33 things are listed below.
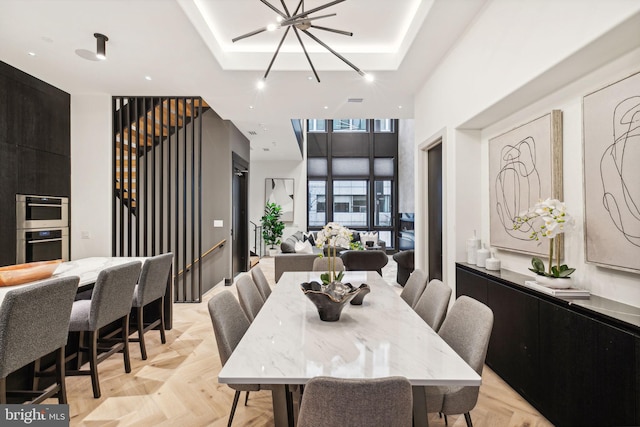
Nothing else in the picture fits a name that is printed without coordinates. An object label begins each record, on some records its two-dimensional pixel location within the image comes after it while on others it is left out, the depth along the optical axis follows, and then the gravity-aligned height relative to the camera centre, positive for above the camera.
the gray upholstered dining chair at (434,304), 1.88 -0.57
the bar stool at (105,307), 2.22 -0.70
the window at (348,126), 9.96 +2.89
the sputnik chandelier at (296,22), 1.91 +1.23
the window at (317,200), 9.98 +0.51
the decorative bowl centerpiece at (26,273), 1.98 -0.38
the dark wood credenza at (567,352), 1.39 -0.75
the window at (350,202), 9.89 +0.44
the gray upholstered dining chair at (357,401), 0.91 -0.55
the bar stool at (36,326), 1.52 -0.59
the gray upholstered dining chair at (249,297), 2.06 -0.57
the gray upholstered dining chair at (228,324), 1.55 -0.59
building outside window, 9.86 +1.36
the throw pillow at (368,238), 7.50 -0.55
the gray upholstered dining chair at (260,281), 2.64 -0.56
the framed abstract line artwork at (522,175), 2.09 +0.31
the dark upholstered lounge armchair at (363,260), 5.21 -0.75
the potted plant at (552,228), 1.83 -0.08
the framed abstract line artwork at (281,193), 9.69 +0.71
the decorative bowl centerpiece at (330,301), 1.64 -0.45
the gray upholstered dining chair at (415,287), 2.38 -0.57
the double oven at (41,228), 3.43 -0.14
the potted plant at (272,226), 9.05 -0.30
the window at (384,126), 9.95 +2.87
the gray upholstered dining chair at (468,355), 1.43 -0.67
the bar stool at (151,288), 2.83 -0.70
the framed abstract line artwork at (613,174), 1.53 +0.22
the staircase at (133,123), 4.38 +1.35
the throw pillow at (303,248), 5.62 -0.59
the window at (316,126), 9.97 +2.90
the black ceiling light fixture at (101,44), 2.76 +1.54
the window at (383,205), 9.83 +0.34
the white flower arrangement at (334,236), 2.08 -0.14
